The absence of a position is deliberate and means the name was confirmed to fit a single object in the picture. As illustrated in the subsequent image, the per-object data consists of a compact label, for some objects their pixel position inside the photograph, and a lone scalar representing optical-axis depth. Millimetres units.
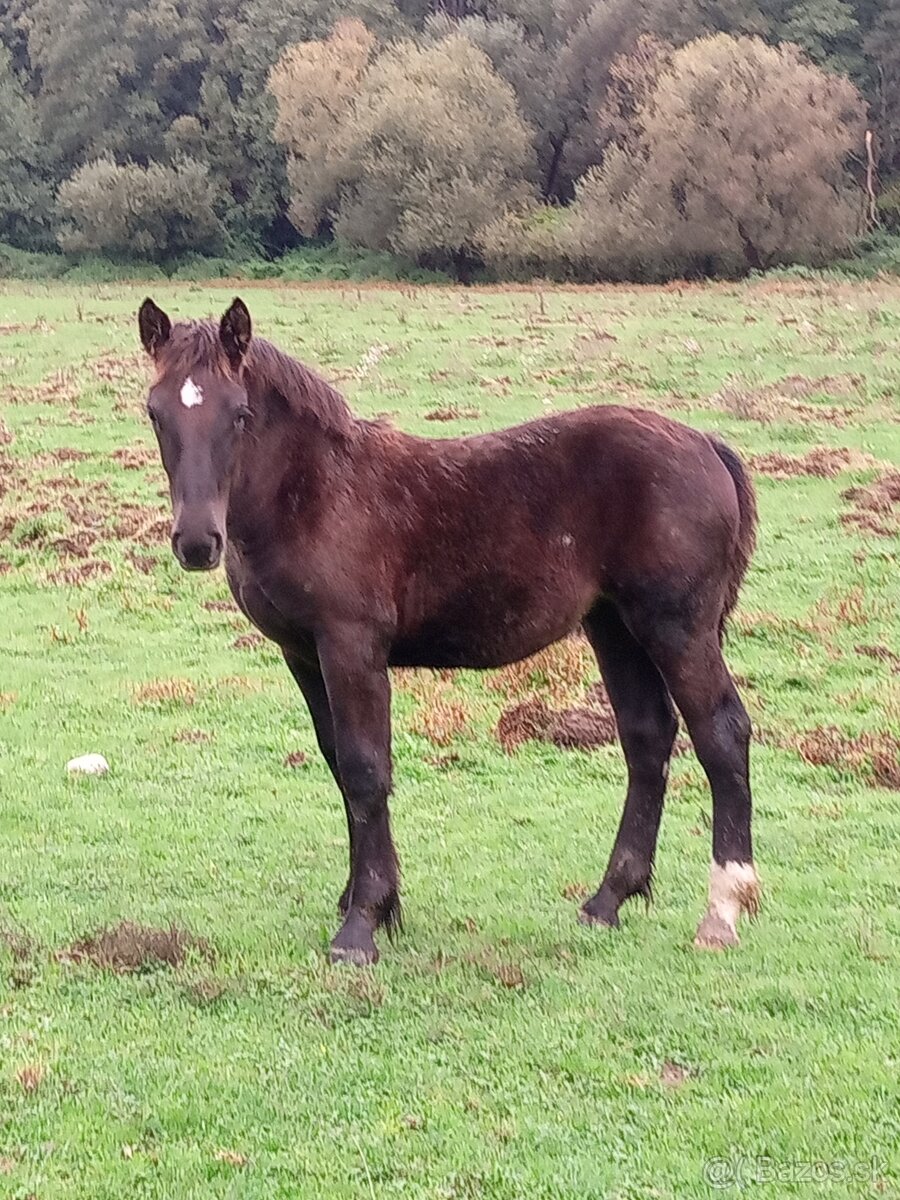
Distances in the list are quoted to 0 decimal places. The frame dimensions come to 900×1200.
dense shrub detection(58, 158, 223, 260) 56281
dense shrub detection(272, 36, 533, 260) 49156
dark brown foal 5434
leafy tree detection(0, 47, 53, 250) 61281
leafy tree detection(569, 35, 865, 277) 41906
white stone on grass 7742
